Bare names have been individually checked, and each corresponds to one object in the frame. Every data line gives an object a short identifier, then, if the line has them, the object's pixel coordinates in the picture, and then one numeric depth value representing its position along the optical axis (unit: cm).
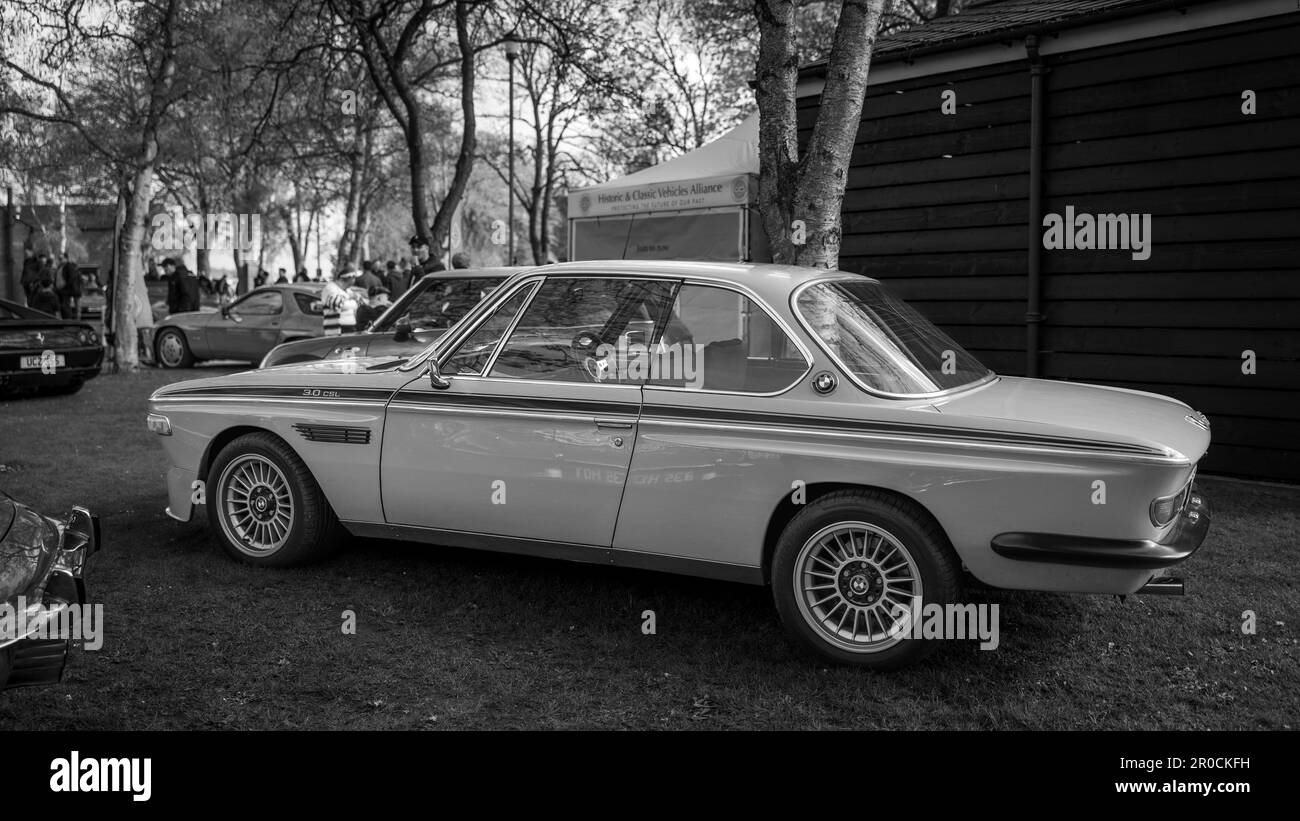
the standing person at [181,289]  2034
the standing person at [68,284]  2505
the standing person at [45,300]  2166
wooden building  804
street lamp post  2522
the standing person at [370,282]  1727
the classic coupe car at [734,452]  385
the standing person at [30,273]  2566
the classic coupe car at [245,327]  1633
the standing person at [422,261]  1359
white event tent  1170
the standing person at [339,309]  1232
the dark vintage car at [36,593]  303
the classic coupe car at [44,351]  1269
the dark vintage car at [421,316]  881
